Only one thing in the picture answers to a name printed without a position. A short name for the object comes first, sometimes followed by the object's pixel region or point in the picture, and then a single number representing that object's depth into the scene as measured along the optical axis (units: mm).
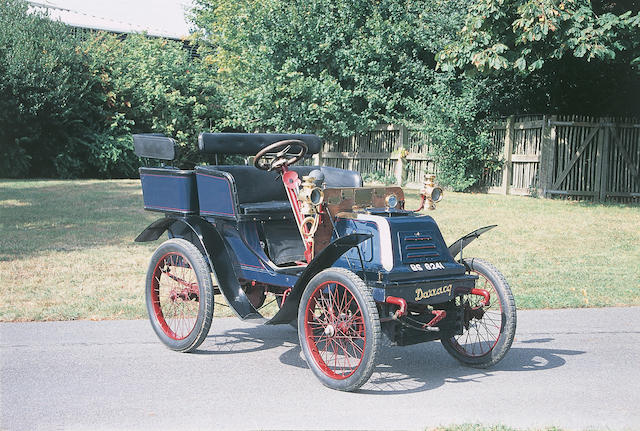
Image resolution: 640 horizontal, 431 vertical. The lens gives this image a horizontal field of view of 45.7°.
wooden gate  19000
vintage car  5070
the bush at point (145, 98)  25453
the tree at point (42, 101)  23703
